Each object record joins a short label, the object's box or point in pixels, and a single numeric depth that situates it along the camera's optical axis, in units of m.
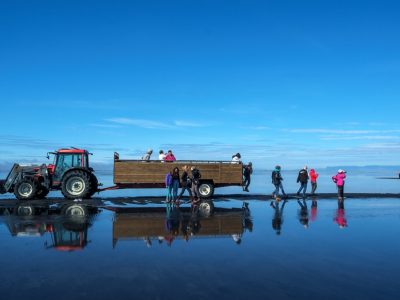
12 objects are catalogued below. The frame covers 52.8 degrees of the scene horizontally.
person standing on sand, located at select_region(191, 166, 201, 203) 20.34
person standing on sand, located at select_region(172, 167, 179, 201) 19.35
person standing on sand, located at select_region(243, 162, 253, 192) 23.59
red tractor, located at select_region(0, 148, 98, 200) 20.22
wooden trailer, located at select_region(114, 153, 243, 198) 21.09
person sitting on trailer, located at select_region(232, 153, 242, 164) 23.00
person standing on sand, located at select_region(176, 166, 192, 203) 20.14
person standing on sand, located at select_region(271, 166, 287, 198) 21.98
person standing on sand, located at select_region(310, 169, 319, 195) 25.08
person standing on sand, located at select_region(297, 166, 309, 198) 23.20
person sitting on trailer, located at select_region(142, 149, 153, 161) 21.67
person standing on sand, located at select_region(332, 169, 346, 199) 21.67
